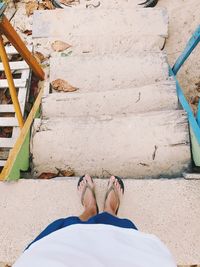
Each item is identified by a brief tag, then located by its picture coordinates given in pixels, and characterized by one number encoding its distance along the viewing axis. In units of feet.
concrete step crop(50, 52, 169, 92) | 5.43
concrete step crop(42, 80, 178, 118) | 4.85
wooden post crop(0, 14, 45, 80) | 4.53
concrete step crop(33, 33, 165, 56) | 6.32
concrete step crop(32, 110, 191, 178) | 4.23
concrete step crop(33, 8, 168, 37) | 6.37
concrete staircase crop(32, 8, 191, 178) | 4.28
